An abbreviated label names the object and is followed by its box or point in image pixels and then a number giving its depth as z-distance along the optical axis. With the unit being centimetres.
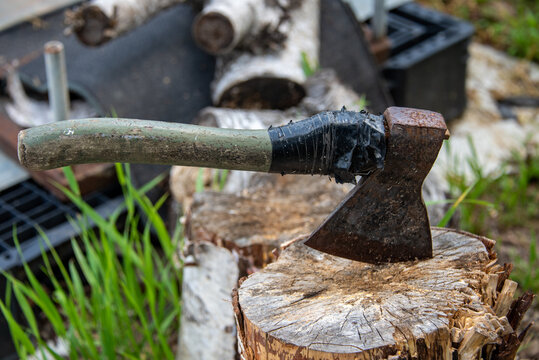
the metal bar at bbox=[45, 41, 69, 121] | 244
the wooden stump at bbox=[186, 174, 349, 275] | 184
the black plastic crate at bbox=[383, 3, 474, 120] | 384
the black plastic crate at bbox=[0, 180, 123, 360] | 242
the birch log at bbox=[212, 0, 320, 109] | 286
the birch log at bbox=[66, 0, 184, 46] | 285
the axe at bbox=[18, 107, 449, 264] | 133
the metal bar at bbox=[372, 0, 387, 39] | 379
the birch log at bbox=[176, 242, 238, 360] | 199
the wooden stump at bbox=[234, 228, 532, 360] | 129
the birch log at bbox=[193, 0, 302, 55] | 277
